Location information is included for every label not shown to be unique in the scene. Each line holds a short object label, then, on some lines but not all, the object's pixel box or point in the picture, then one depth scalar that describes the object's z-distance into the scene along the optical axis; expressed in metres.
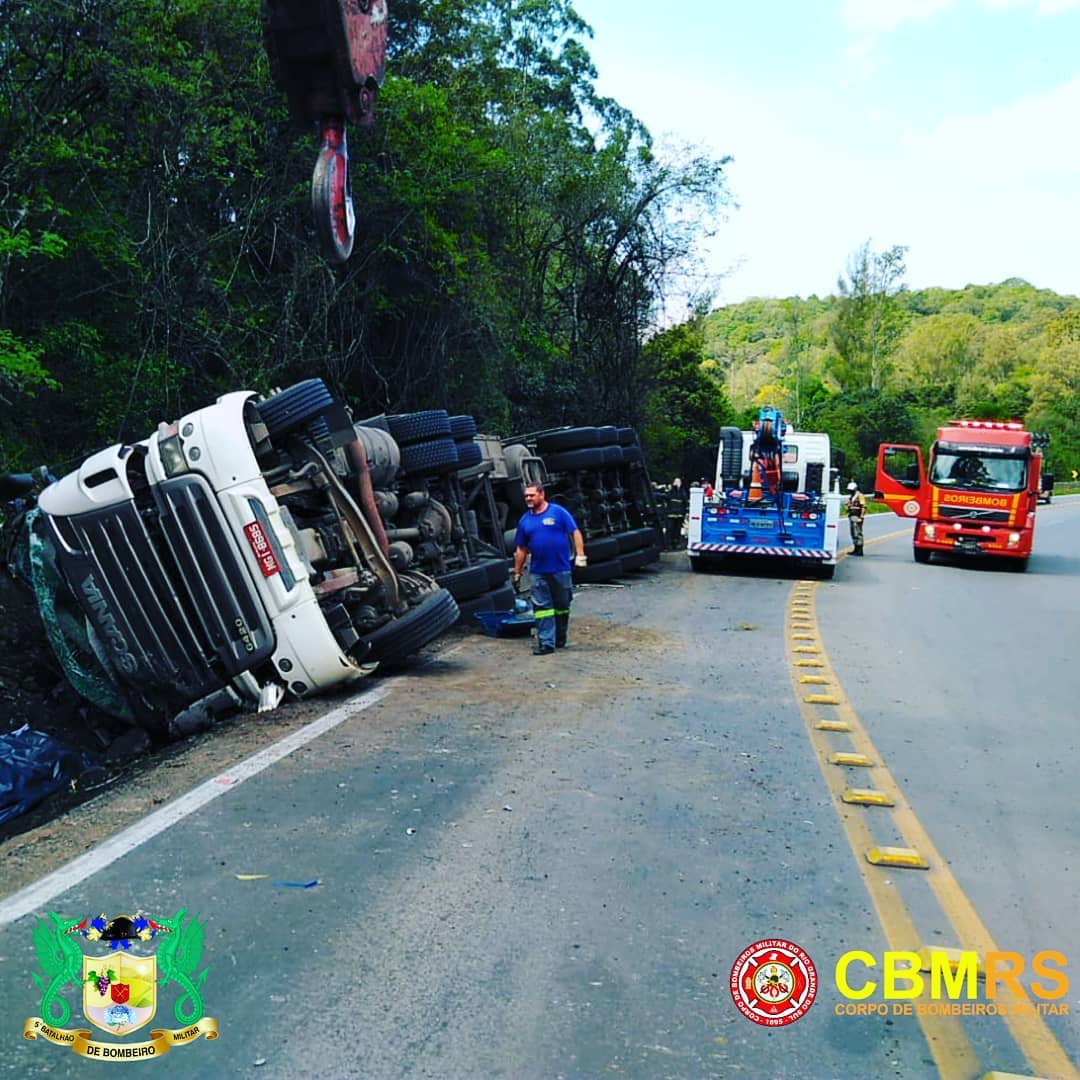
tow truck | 18.67
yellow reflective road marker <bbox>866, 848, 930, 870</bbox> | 4.97
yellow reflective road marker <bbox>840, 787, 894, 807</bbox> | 5.86
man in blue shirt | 10.31
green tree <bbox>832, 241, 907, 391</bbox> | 77.25
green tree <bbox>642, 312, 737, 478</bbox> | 34.22
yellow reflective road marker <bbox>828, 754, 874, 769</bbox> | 6.63
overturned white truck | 7.33
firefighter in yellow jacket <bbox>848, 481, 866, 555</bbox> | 24.69
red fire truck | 21.33
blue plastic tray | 11.19
